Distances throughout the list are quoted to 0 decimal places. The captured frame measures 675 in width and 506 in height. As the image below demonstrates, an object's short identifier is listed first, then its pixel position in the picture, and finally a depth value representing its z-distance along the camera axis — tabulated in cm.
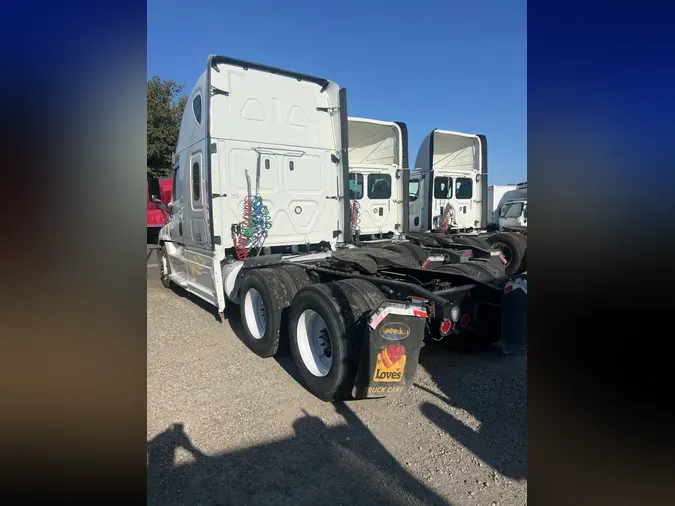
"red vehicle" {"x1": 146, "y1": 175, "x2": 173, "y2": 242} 1498
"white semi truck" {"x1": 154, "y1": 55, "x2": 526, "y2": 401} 381
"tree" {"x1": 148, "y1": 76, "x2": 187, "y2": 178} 1778
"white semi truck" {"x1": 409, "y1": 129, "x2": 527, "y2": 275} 1165
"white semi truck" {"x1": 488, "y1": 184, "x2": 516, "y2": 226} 1858
